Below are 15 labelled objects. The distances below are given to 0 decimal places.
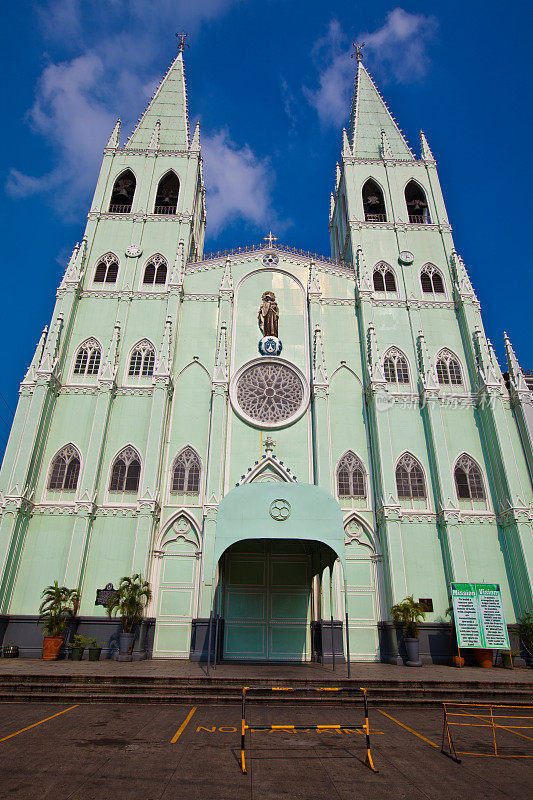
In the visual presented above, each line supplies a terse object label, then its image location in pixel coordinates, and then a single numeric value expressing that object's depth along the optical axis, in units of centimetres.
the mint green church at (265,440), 1866
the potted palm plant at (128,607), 1717
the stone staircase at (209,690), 1080
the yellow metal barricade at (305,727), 605
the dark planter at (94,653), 1694
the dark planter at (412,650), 1709
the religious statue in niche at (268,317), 2423
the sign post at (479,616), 1648
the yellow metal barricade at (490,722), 714
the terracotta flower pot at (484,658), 1736
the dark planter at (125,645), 1702
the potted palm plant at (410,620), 1716
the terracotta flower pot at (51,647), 1673
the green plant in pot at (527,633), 1752
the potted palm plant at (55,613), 1681
